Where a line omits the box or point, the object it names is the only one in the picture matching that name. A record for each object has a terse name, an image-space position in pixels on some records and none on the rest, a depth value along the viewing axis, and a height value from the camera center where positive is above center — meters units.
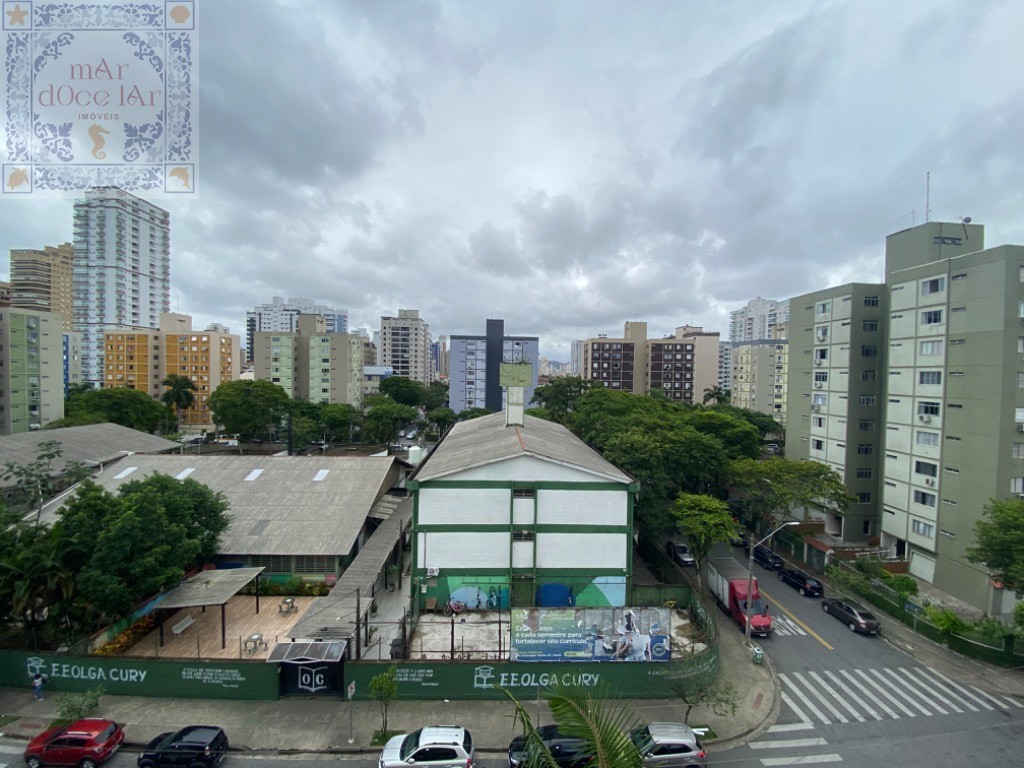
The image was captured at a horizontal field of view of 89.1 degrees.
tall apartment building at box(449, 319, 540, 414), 97.44 +0.95
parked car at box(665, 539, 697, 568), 32.09 -11.22
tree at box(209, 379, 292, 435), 61.25 -4.76
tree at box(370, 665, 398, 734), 15.38 -9.48
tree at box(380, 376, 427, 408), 98.75 -3.86
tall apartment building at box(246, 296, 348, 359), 173.88 +16.08
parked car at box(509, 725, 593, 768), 14.27 -10.55
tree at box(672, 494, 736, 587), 26.19 -7.38
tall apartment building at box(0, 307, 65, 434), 54.34 -1.05
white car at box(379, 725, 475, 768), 14.18 -10.54
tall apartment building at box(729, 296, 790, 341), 187.00 +22.62
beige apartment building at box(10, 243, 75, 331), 117.56 +18.86
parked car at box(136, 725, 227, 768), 14.43 -10.82
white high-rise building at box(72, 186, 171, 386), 120.06 +23.12
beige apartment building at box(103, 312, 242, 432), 82.69 +0.41
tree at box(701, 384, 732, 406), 86.62 -3.09
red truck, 23.45 -10.64
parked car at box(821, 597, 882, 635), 24.03 -11.20
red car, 14.47 -10.81
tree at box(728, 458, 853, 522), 32.28 -6.73
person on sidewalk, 17.70 -11.12
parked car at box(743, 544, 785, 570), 32.09 -11.41
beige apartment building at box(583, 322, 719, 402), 101.44 +2.56
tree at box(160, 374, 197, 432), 66.62 -3.75
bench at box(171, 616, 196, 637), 21.56 -11.05
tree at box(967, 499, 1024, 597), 21.73 -6.89
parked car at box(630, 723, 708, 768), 14.37 -10.38
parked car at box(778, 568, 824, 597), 28.57 -11.41
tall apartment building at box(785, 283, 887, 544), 37.62 -1.36
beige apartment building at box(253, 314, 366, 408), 87.44 +0.69
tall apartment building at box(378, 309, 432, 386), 137.75 +6.78
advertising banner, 17.89 -9.06
